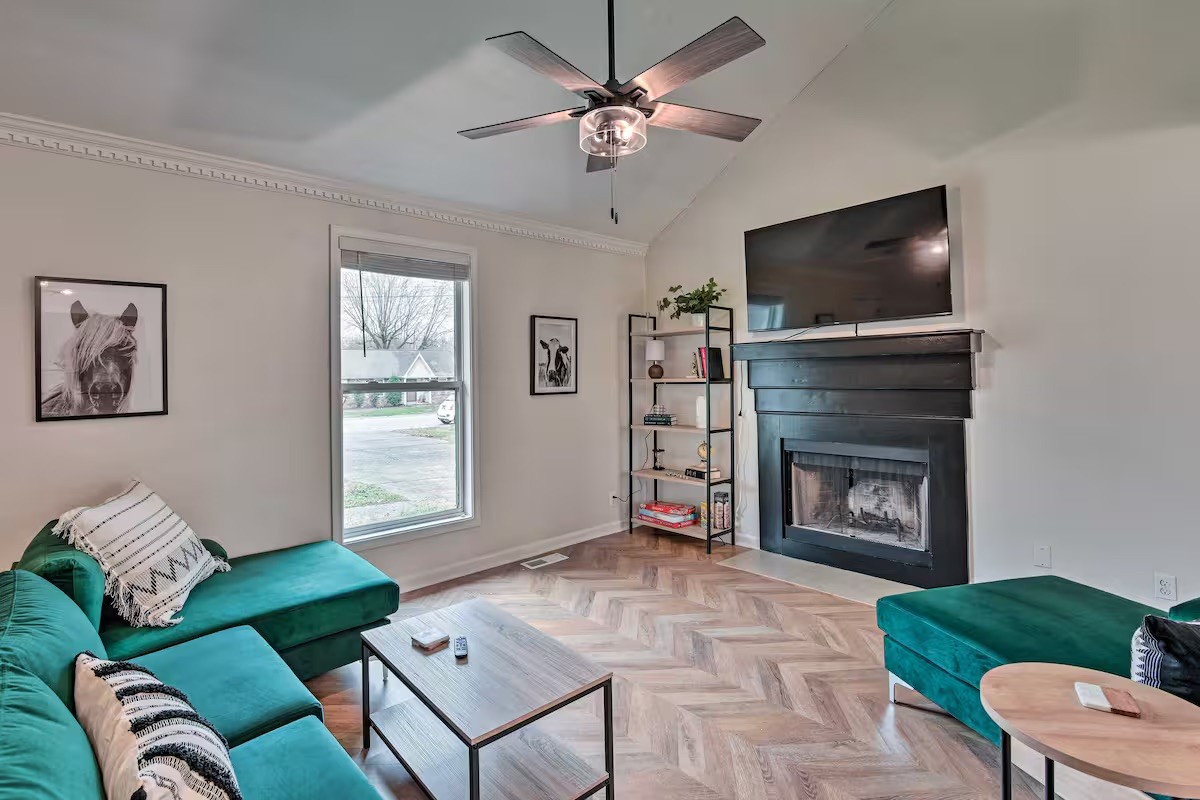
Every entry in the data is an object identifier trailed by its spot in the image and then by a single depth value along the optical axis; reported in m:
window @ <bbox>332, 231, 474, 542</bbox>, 3.39
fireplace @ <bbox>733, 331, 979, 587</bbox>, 3.28
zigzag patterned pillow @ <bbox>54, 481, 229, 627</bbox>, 2.06
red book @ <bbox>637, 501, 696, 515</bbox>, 4.59
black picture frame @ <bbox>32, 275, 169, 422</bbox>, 2.41
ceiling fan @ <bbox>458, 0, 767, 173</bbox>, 1.74
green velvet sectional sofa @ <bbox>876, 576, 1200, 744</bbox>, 1.76
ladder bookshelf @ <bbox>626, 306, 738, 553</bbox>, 4.26
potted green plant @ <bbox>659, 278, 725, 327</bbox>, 4.19
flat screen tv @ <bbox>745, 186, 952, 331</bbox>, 3.27
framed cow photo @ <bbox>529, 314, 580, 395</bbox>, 4.23
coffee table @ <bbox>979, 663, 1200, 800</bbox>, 1.09
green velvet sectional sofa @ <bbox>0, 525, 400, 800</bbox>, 0.93
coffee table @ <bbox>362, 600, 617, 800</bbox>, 1.60
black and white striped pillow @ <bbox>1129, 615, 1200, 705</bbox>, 1.36
